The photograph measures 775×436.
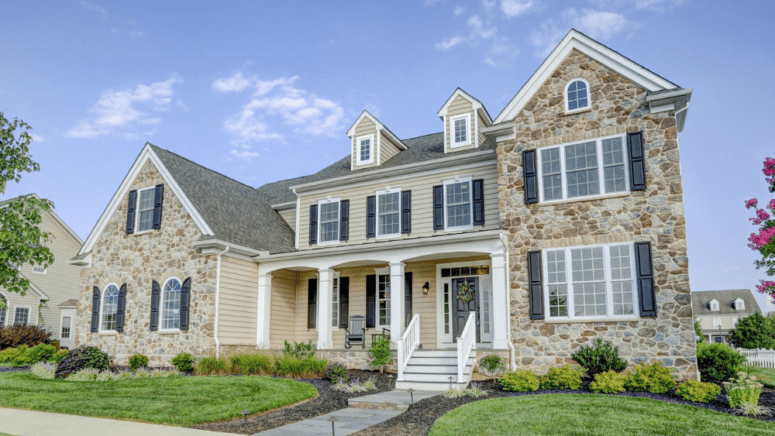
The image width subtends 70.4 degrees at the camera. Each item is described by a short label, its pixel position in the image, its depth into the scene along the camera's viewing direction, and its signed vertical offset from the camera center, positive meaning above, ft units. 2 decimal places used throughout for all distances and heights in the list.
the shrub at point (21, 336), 76.28 -4.37
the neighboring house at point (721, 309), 185.37 -2.10
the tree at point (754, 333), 108.47 -6.03
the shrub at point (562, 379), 36.32 -4.95
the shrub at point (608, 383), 34.09 -4.95
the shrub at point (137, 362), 54.24 -5.58
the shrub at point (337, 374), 42.12 -5.30
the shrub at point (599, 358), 38.55 -3.85
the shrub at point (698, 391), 30.89 -4.98
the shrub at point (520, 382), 36.11 -5.12
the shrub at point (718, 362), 39.04 -4.23
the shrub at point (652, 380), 34.27 -4.80
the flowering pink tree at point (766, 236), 49.83 +6.03
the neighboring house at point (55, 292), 91.09 +2.18
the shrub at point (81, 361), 47.60 -4.91
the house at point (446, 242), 40.40 +5.46
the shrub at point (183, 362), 51.42 -5.35
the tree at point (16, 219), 35.12 +5.52
